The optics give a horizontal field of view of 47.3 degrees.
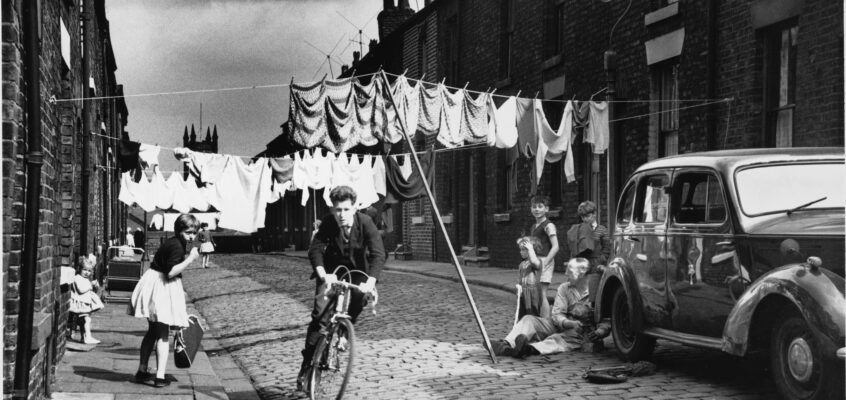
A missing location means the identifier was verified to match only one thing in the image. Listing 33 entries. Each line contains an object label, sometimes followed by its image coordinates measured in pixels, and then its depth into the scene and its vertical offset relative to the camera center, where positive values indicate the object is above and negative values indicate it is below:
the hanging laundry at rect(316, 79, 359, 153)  15.73 +1.91
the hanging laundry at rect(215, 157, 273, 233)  20.47 +0.78
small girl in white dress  10.68 -0.77
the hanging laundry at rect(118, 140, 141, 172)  20.45 +1.64
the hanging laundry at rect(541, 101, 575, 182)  17.12 +1.73
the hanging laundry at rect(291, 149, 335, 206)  20.92 +1.30
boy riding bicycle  7.52 -0.15
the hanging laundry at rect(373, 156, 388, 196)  20.97 +1.19
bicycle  7.19 -0.94
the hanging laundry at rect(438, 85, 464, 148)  16.67 +1.98
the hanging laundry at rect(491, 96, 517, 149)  17.02 +1.94
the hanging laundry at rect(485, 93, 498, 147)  17.03 +1.98
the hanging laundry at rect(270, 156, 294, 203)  21.28 +1.34
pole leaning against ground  9.23 -0.31
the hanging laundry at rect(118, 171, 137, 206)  24.34 +1.02
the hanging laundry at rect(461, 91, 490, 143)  16.91 +2.01
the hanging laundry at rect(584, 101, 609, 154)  16.95 +1.87
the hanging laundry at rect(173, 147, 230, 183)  19.92 +1.36
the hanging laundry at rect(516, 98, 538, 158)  17.16 +1.92
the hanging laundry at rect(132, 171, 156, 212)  24.62 +0.89
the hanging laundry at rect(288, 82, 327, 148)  15.49 +1.89
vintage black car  6.39 -0.19
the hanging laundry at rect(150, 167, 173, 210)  24.98 +0.98
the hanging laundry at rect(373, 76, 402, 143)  16.22 +1.94
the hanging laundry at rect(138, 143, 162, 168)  20.14 +1.61
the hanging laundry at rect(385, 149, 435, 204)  20.83 +1.09
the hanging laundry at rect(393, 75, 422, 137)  16.06 +2.18
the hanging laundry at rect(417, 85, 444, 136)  16.44 +2.10
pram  16.69 -0.77
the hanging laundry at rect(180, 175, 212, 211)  26.11 +1.00
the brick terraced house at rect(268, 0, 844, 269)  12.91 +2.59
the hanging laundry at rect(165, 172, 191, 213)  25.95 +1.02
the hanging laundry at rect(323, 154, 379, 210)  20.50 +1.17
